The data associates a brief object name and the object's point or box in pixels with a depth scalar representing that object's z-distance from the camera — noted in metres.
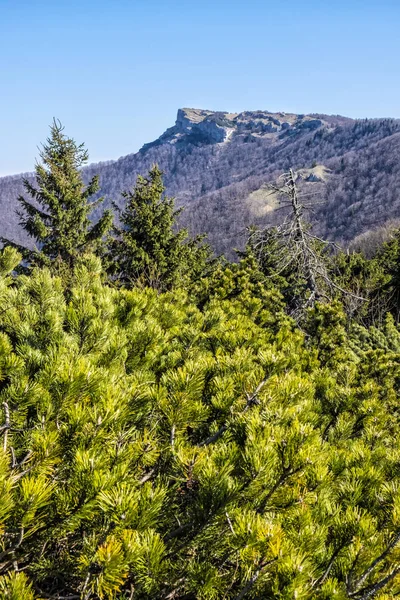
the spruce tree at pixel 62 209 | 17.42
